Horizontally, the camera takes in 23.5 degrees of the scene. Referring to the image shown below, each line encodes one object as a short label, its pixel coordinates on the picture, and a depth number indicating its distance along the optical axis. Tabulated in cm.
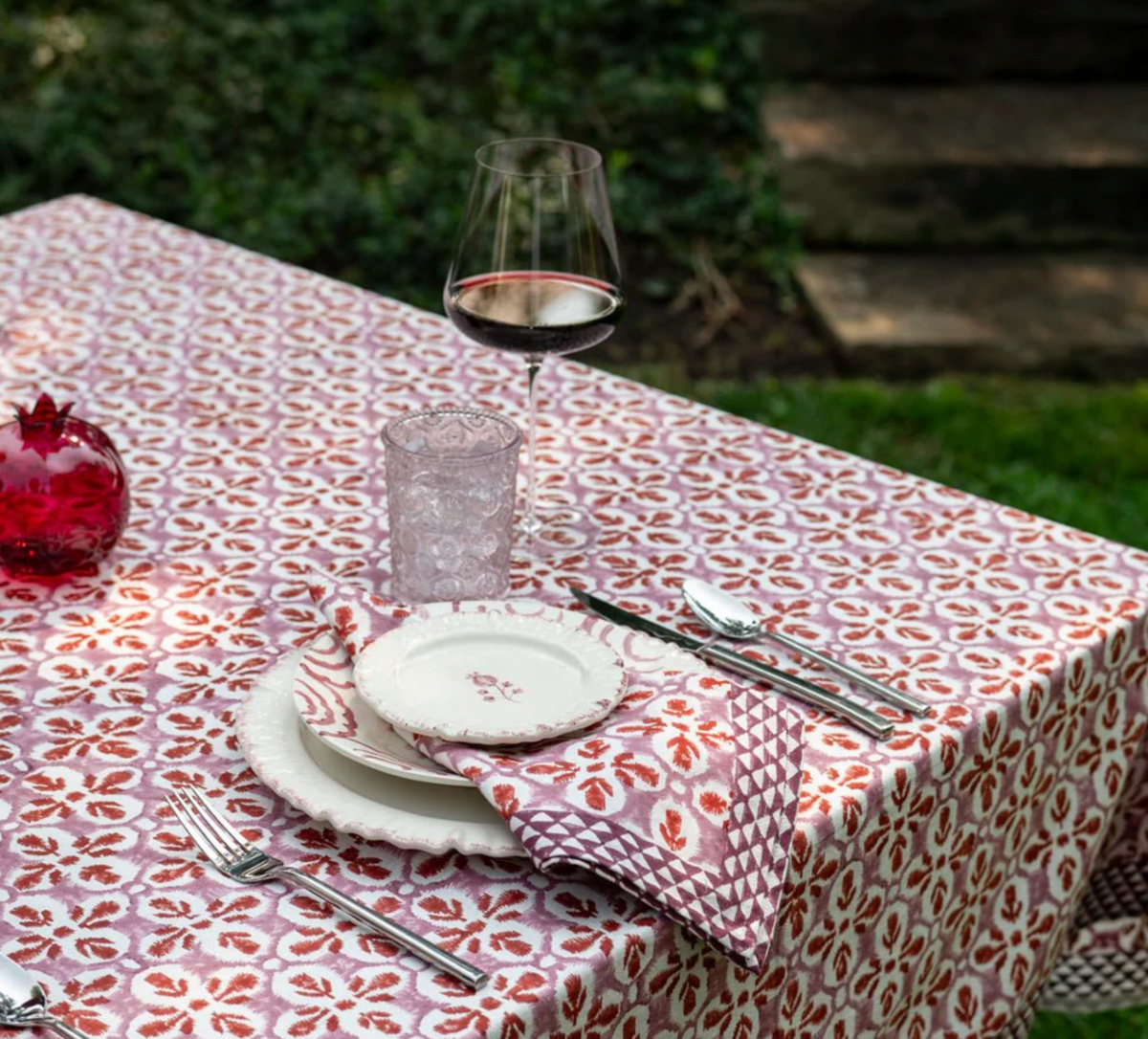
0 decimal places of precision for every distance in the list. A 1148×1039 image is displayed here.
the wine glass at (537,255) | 172
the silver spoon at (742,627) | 163
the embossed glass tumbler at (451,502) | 166
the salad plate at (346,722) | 148
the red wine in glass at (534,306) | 175
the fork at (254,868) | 141
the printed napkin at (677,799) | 143
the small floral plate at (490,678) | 150
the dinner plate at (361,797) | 146
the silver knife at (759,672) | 160
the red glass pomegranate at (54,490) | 169
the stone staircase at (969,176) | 420
